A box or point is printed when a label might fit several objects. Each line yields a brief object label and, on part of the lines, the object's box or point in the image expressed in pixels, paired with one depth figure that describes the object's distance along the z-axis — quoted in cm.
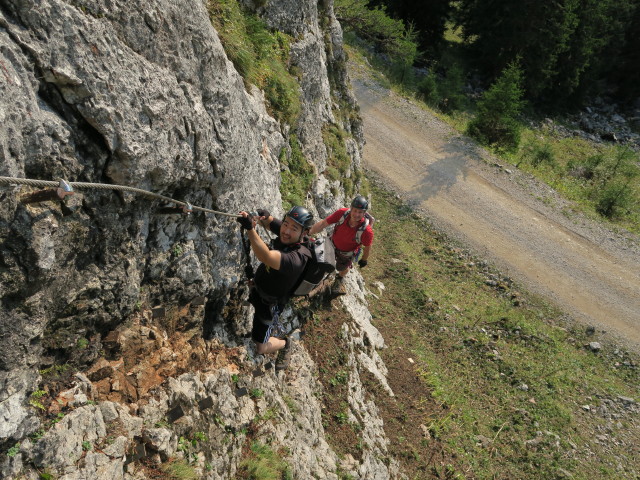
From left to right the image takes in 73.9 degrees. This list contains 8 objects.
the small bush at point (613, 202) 2509
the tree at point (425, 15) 3834
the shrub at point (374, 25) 2608
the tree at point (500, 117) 2727
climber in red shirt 1028
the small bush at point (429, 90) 3316
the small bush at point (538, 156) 3056
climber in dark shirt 671
